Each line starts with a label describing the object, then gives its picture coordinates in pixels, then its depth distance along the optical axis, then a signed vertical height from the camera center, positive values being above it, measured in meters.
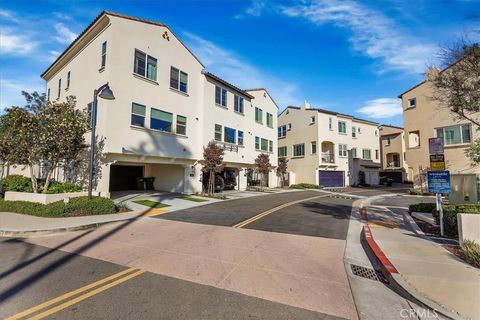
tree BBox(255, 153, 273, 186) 26.70 +1.43
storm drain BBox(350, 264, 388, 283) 5.17 -2.13
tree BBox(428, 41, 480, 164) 7.80 +3.28
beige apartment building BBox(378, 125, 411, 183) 43.78 +4.18
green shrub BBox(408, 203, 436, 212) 12.29 -1.58
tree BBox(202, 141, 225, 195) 19.47 +1.38
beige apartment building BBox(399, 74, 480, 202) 21.62 +4.09
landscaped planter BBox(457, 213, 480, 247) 6.48 -1.35
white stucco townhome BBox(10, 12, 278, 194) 15.20 +5.84
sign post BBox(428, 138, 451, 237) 8.50 +0.15
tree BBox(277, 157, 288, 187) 32.47 +1.21
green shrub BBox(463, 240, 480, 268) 5.31 -1.71
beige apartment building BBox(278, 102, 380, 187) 35.31 +4.54
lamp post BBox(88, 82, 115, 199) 10.28 +3.06
